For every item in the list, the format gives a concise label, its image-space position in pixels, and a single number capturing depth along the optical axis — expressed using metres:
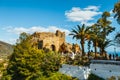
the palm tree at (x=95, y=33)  18.20
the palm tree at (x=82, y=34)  18.22
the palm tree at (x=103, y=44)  17.98
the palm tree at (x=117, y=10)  13.96
